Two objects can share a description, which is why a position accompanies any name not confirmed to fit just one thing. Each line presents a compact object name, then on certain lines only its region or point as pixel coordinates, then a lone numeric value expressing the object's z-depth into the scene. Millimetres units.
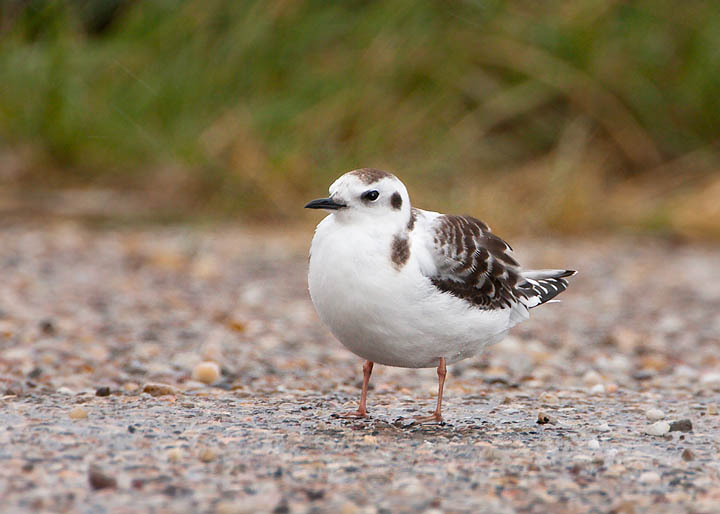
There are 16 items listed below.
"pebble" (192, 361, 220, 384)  9414
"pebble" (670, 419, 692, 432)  7773
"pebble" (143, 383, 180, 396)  8555
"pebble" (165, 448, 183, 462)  6301
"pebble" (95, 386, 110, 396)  8437
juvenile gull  7016
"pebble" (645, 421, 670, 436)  7680
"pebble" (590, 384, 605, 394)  9515
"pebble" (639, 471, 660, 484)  6355
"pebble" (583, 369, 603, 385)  10046
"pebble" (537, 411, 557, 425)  7934
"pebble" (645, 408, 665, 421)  8195
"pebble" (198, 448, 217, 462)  6328
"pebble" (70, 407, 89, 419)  7312
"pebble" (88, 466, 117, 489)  5746
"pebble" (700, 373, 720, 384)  10141
